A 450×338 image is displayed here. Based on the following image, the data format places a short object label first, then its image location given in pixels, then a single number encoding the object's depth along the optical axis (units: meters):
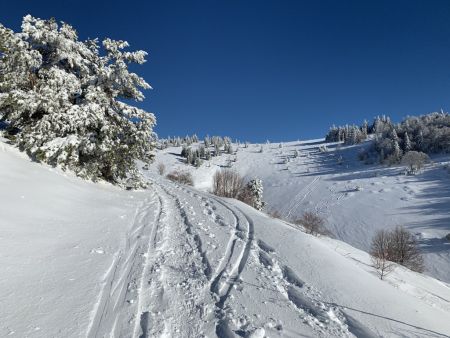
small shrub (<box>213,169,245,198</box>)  33.44
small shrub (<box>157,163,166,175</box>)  73.85
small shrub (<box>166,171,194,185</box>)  57.25
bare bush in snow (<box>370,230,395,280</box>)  13.11
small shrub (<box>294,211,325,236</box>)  20.64
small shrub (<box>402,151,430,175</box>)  77.53
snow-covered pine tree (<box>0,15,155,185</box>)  15.20
